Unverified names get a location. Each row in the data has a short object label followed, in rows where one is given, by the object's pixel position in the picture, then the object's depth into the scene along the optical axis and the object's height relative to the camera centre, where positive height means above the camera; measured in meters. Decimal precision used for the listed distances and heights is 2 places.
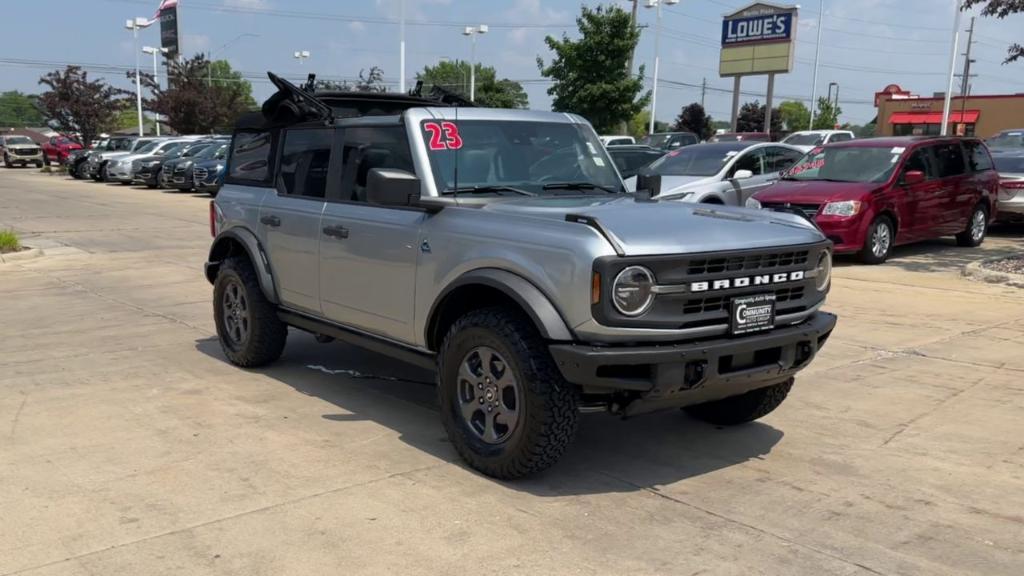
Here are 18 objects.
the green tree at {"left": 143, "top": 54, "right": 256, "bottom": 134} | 47.09 +2.26
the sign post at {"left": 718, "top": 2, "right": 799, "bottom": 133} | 42.78 +6.21
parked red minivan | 11.88 -0.30
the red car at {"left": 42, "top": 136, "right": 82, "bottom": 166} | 43.38 -0.59
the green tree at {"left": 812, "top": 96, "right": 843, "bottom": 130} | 82.16 +5.12
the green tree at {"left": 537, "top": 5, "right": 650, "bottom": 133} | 33.16 +3.50
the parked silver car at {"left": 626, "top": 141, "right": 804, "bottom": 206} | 13.23 -0.07
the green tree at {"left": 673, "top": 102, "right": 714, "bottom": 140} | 56.03 +2.79
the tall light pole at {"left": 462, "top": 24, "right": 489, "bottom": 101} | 46.78 +6.65
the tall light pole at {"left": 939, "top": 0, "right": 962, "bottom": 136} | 29.09 +2.16
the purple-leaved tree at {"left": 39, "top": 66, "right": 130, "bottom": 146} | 47.22 +1.91
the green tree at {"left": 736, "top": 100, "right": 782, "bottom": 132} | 67.89 +3.70
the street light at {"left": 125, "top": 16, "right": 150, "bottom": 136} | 53.47 +7.16
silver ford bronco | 3.94 -0.60
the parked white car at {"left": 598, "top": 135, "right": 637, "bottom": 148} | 31.52 +0.72
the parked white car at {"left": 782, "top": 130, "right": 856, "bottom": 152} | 27.13 +1.00
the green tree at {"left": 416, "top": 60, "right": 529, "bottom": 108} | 59.47 +7.84
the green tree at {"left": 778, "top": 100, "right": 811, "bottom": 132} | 118.28 +7.68
